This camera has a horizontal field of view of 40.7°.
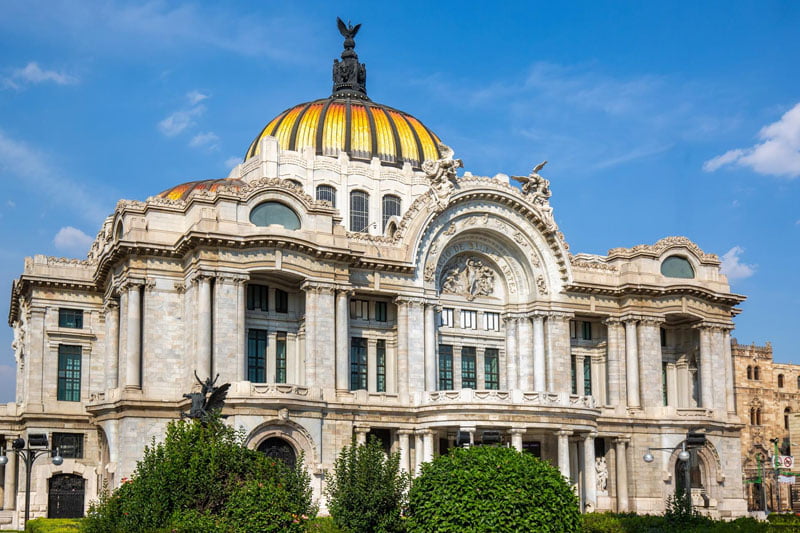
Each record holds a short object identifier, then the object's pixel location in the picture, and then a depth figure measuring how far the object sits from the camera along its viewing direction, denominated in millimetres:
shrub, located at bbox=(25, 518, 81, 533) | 44125
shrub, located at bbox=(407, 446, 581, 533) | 38500
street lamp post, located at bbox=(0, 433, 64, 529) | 42250
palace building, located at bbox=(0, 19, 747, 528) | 57156
